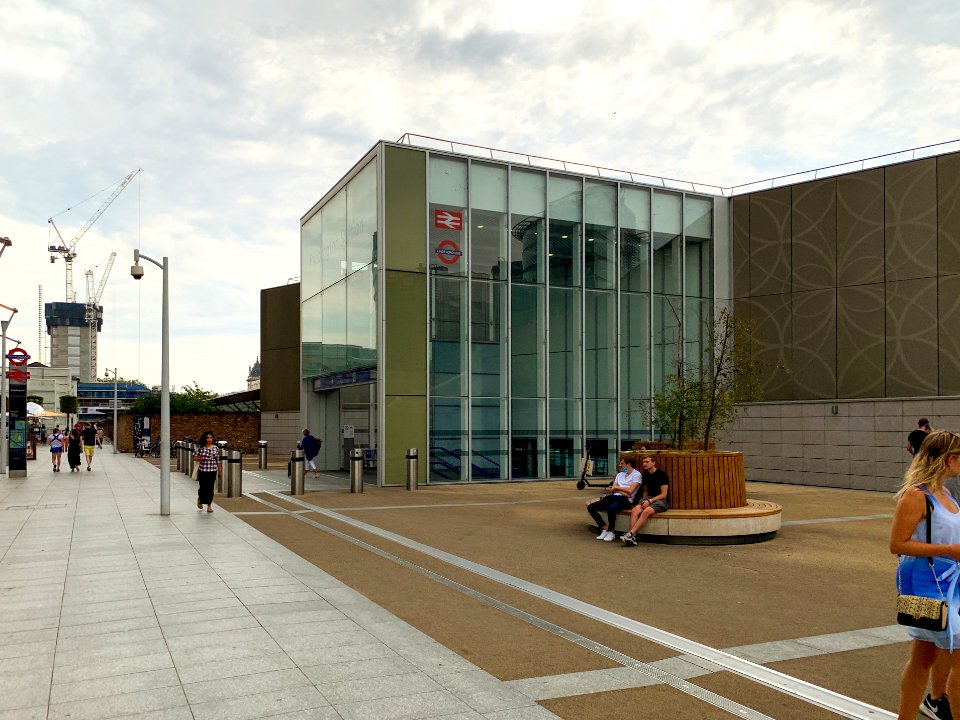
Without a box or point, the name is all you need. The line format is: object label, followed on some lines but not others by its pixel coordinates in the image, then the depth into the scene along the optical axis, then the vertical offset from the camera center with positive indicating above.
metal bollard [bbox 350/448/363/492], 20.27 -2.00
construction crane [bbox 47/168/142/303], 163.64 +46.16
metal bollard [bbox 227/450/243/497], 18.77 -1.96
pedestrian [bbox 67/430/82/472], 28.73 -2.07
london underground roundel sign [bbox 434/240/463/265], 23.33 +4.24
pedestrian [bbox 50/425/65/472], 29.47 -2.01
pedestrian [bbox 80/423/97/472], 29.89 -1.73
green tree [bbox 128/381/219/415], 48.50 -0.58
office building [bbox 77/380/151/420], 187.57 +0.55
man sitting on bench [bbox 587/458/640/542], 12.03 -1.64
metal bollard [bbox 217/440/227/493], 19.73 -2.09
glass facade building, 22.73 +2.76
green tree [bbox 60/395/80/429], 141.00 -1.42
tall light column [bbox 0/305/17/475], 28.53 -0.92
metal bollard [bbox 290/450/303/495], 19.47 -1.98
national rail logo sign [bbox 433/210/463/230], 23.38 +5.22
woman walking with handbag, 4.05 -0.80
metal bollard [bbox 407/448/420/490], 21.39 -2.04
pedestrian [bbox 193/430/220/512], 15.27 -1.47
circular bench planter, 11.66 -1.82
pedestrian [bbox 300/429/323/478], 25.58 -1.73
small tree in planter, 16.03 -0.24
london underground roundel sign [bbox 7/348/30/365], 26.75 +1.40
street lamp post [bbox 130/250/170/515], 14.76 +0.21
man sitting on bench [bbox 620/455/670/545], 11.88 -1.46
